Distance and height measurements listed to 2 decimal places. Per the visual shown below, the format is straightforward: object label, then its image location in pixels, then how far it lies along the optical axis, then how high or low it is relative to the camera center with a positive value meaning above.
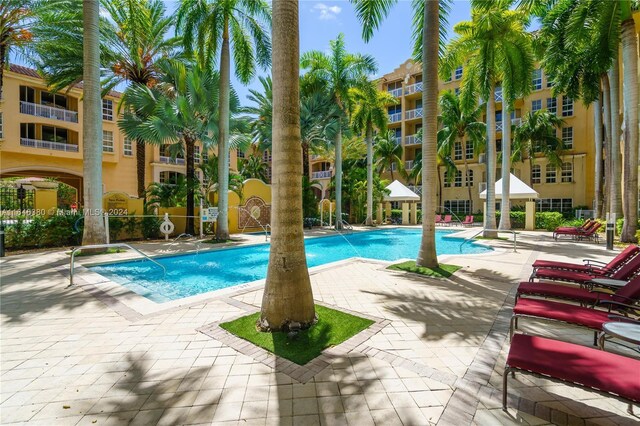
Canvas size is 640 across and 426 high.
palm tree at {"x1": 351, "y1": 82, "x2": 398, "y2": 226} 21.47 +7.05
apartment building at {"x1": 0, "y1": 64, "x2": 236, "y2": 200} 22.55 +5.88
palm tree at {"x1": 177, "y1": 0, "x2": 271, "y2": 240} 13.81 +8.19
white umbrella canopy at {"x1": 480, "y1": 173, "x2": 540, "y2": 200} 18.31 +1.00
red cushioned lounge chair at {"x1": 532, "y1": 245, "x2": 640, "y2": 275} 6.21 -1.24
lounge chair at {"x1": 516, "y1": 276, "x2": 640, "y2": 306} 4.27 -1.32
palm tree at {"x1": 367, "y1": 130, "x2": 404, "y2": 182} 33.75 +6.21
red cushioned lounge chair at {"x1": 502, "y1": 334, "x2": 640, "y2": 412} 2.32 -1.31
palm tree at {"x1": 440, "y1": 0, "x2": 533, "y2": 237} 13.45 +7.27
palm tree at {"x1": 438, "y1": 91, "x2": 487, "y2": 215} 28.73 +7.97
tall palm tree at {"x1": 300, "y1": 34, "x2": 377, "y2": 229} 20.56 +9.54
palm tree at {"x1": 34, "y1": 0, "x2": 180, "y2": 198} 13.79 +8.42
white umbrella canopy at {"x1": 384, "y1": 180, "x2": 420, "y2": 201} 25.47 +1.24
